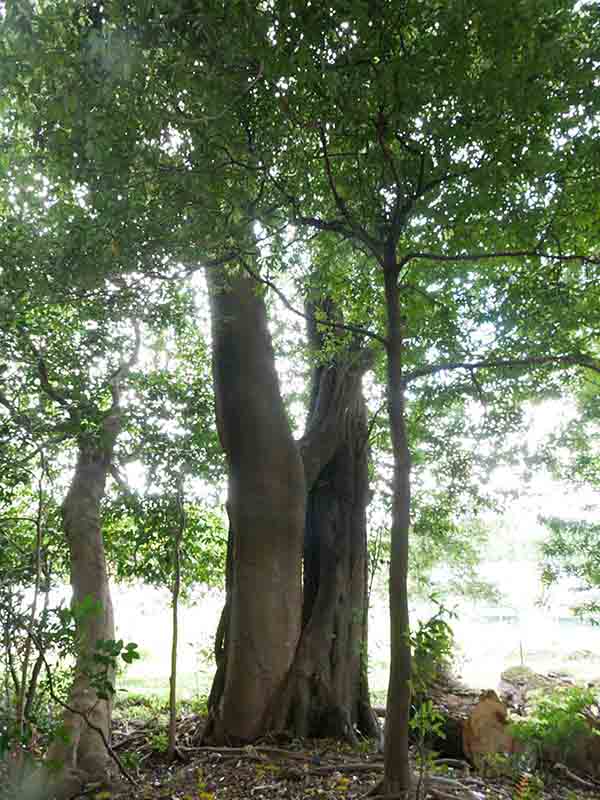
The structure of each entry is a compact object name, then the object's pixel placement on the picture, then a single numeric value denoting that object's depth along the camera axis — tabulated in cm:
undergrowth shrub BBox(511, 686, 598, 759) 431
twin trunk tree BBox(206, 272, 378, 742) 493
